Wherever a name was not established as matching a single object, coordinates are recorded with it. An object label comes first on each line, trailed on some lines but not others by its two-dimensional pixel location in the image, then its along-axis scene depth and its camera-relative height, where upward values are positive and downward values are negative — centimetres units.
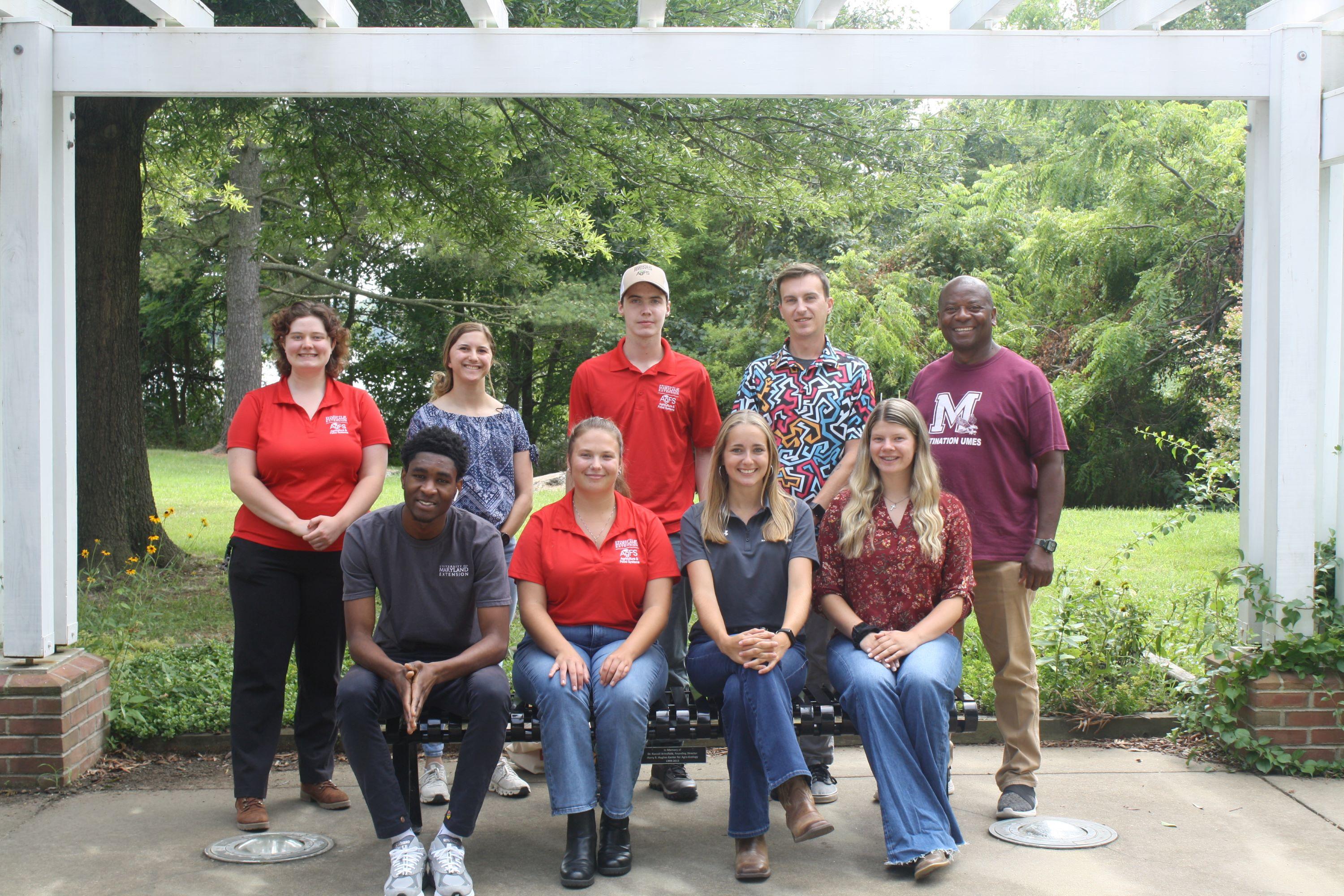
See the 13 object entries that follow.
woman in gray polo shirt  361 -61
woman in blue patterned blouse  428 -3
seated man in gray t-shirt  348 -67
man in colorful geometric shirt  425 +11
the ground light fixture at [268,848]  368 -137
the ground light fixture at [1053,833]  378 -136
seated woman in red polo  356 -68
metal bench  363 -96
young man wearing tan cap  426 +11
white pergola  420 +132
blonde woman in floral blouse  358 -58
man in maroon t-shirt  404 -16
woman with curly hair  397 -31
